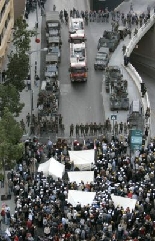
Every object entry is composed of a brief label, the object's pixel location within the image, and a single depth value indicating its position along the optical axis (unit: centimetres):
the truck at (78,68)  7788
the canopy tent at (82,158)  6006
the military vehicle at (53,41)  8394
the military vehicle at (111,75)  7531
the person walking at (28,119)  6888
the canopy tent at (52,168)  5816
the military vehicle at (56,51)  8150
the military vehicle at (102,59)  8069
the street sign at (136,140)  6254
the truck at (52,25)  8588
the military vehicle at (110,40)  8412
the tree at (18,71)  7188
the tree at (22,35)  7406
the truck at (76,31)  8481
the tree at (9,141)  5600
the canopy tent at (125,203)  5362
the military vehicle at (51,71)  7681
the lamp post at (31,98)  7219
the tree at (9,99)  6606
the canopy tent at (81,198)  5416
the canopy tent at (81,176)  5747
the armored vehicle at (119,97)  7100
